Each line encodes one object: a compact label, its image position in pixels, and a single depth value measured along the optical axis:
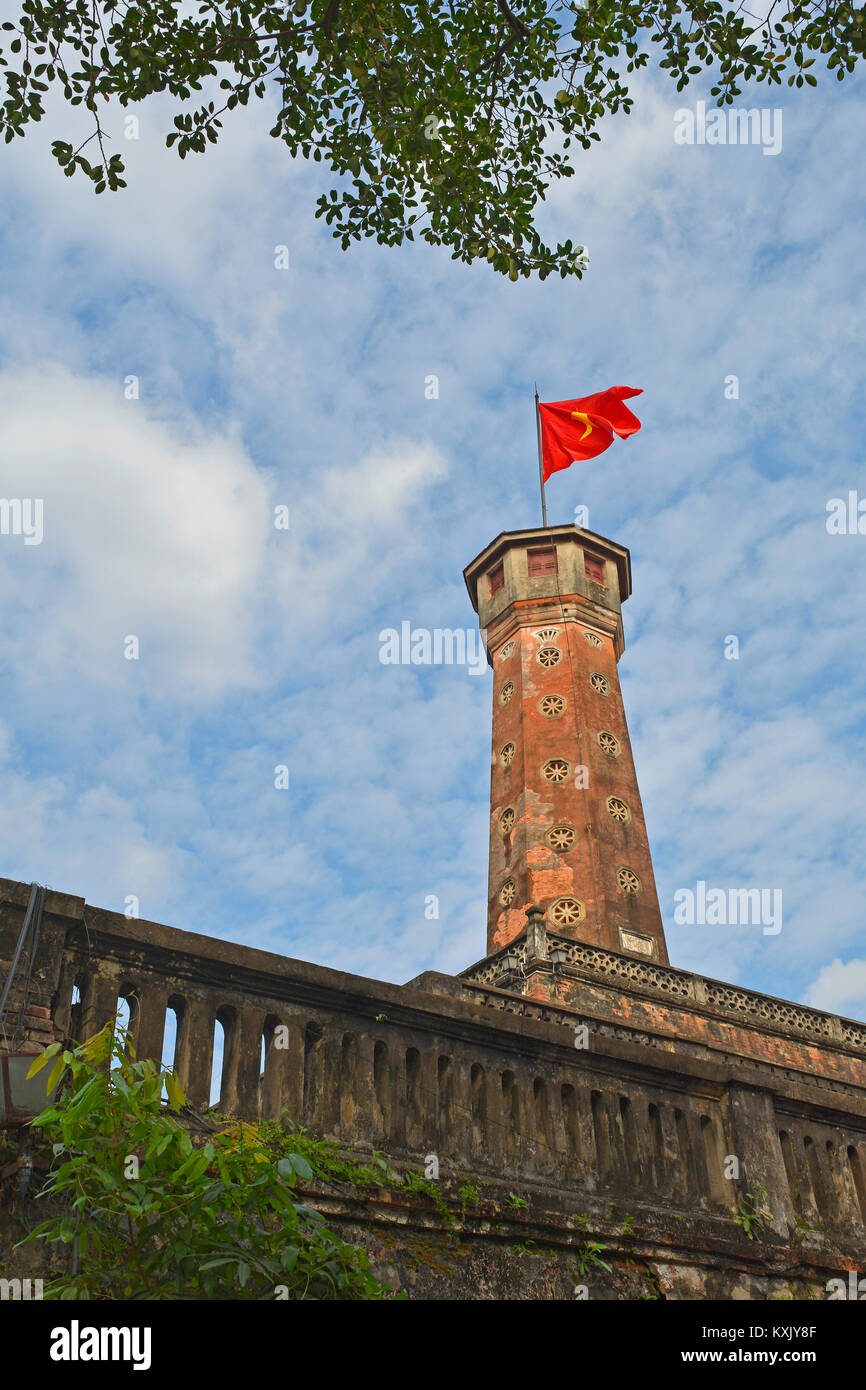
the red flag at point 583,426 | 24.47
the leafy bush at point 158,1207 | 4.16
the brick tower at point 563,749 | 21.56
